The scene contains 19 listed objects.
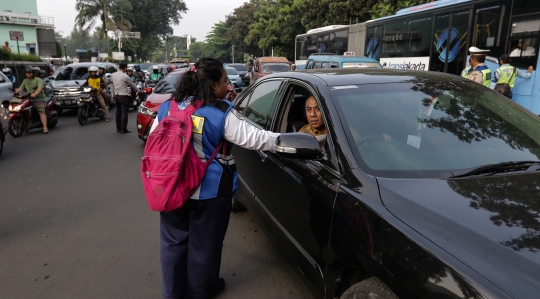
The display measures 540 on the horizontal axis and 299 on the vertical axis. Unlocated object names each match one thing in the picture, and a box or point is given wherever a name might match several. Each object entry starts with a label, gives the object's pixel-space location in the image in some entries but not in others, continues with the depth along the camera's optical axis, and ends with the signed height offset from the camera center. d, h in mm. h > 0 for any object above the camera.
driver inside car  3098 -422
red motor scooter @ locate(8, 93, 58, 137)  9289 -1391
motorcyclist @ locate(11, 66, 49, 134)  9523 -748
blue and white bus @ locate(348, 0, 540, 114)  8133 +716
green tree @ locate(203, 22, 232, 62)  73750 +2978
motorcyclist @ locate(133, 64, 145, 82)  17536 -736
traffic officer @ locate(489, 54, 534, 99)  7732 -126
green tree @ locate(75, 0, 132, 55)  46094 +5102
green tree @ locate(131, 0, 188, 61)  63750 +6260
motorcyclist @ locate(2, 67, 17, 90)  13141 -544
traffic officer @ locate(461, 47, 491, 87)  7059 -89
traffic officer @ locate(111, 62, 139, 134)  9844 -867
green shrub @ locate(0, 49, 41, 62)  20681 +2
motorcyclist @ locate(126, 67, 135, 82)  15293 -505
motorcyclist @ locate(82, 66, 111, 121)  11758 -691
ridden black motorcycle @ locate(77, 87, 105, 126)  11516 -1451
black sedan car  1522 -610
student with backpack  2377 -685
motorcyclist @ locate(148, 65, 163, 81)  14570 -601
